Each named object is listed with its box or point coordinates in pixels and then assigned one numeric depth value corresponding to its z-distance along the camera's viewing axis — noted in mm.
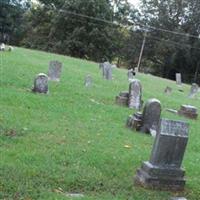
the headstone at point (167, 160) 7688
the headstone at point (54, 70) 18453
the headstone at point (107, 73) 24141
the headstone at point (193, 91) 25925
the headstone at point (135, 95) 15609
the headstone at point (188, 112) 16375
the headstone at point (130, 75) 28047
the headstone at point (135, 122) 12289
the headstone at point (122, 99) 15914
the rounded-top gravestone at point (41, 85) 14656
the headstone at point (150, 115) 12320
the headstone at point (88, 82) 19103
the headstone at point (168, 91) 24594
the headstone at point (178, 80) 35541
